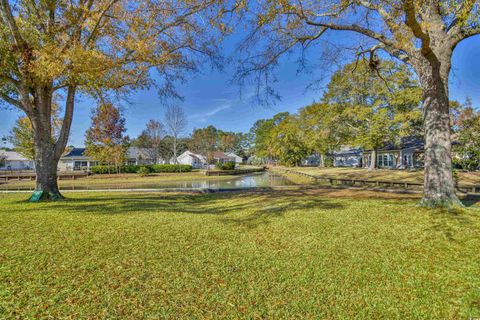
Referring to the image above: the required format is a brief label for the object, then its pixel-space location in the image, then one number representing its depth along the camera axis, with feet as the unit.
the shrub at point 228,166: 107.86
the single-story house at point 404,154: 89.82
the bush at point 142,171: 89.39
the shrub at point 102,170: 93.30
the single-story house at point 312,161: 156.15
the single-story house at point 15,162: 142.72
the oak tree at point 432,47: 17.47
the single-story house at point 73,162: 126.82
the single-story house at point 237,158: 216.33
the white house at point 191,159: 171.22
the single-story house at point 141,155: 140.36
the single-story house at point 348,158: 123.50
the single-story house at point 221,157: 178.13
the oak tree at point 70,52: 21.17
